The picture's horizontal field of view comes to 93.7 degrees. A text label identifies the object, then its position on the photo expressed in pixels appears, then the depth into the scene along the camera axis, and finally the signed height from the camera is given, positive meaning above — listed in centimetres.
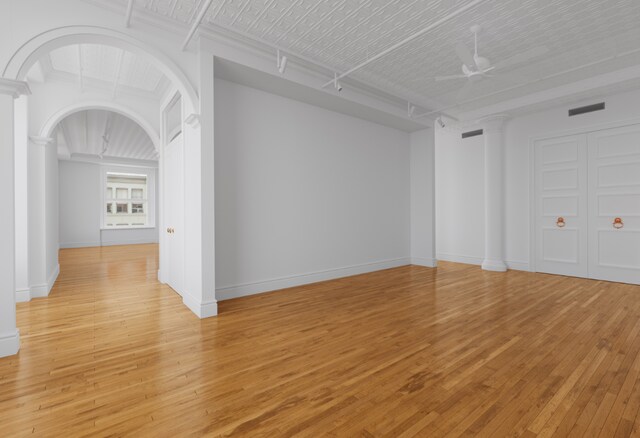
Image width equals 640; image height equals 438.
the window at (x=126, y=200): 1218 +69
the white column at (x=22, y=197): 414 +28
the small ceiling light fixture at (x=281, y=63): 382 +201
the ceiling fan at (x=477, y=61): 332 +178
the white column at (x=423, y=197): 690 +41
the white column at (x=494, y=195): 656 +42
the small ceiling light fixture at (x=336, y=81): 450 +204
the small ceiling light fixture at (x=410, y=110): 611 +217
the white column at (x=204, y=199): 362 +21
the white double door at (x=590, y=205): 522 +16
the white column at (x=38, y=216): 439 +1
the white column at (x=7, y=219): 255 -2
